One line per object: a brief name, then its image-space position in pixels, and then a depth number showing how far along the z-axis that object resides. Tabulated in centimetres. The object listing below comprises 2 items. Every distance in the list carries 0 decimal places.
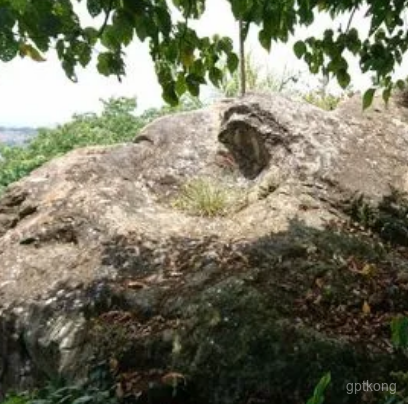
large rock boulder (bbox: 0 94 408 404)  372
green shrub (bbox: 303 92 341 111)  884
